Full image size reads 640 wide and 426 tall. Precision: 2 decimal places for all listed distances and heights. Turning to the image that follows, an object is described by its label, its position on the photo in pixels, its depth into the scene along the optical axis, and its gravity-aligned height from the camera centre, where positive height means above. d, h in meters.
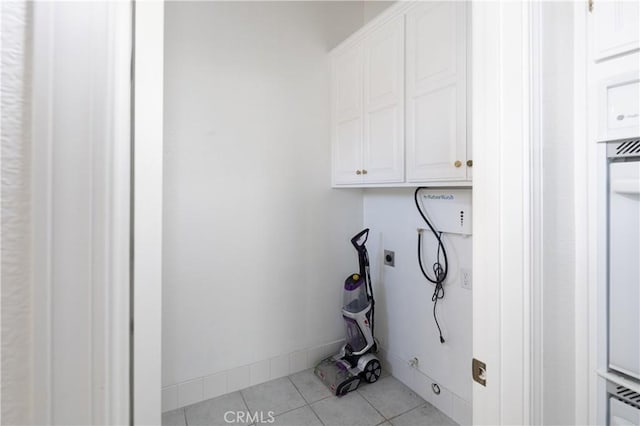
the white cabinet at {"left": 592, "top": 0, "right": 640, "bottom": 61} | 0.68 +0.43
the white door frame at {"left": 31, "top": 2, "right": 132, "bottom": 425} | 0.29 +0.00
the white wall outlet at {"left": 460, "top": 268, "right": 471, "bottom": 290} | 1.73 -0.37
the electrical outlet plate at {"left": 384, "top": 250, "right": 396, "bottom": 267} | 2.26 -0.33
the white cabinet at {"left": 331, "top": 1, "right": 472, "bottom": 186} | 1.46 +0.66
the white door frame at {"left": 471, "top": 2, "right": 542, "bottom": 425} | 0.72 +0.00
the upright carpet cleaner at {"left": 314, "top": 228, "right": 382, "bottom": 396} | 2.07 -0.90
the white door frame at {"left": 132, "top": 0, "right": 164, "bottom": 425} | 0.35 +0.00
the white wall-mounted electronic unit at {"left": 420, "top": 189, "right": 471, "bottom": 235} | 1.72 +0.03
